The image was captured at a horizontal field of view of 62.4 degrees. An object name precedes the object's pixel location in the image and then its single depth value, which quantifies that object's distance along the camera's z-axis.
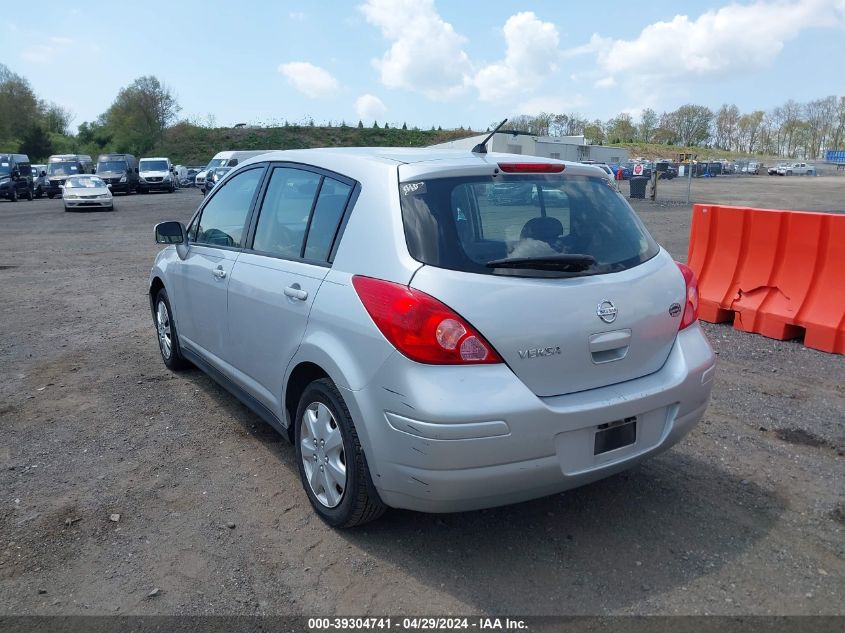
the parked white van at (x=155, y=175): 41.47
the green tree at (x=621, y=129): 128.25
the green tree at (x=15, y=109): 72.38
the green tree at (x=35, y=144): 73.31
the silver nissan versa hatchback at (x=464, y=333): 2.82
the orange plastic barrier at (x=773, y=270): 6.28
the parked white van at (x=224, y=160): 37.97
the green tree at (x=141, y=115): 79.19
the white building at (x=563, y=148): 36.49
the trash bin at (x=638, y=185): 31.53
